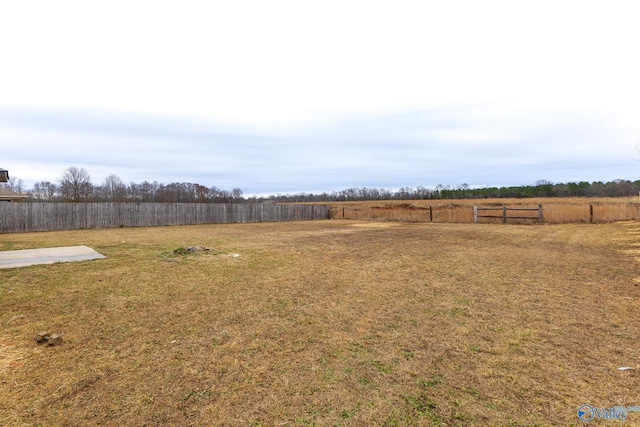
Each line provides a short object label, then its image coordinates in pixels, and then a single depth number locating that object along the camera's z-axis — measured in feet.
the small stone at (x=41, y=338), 10.58
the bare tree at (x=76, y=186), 138.75
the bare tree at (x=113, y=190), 153.69
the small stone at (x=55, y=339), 10.45
